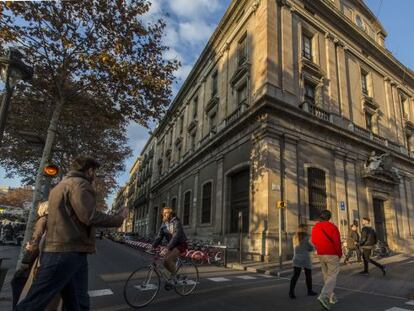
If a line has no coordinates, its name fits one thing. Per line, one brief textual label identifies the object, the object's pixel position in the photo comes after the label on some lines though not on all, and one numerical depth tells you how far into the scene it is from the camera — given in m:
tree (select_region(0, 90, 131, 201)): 12.86
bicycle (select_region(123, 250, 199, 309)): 5.50
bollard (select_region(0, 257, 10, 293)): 5.46
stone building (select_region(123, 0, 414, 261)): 15.86
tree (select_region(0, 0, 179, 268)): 9.66
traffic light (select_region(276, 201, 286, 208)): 12.38
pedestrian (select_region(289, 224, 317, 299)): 6.84
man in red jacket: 5.84
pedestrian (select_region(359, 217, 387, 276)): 10.04
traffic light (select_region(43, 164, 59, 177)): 7.82
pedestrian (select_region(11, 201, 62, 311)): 4.06
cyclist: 6.21
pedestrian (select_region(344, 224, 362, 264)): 11.90
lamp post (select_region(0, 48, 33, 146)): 5.86
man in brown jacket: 2.80
